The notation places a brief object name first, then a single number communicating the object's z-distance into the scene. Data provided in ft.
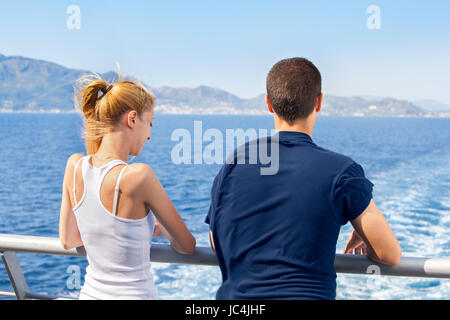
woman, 4.85
